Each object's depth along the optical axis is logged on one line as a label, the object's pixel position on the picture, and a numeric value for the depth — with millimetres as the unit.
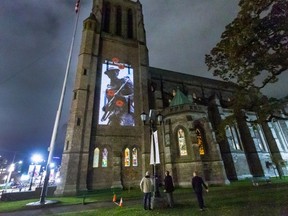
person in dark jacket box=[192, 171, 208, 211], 7628
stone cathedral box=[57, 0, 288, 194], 19906
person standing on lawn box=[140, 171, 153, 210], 8477
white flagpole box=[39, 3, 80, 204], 11375
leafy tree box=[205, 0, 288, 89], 7488
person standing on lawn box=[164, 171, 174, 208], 8531
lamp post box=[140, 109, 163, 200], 9281
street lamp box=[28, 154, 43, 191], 28255
